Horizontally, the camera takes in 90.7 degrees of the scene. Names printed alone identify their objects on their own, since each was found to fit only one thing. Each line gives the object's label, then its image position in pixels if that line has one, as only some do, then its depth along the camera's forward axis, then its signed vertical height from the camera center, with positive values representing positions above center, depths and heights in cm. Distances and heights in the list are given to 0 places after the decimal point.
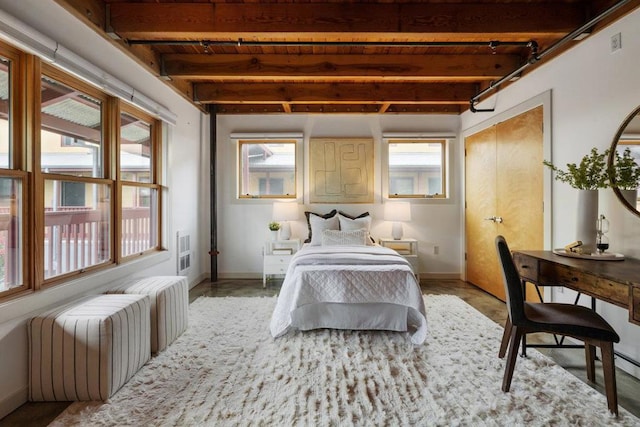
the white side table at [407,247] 439 -55
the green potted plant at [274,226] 470 -24
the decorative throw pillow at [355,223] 449 -19
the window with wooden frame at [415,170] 501 +63
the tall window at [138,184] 307 +27
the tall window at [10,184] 183 +15
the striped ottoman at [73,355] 181 -84
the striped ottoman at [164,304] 243 -77
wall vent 407 -56
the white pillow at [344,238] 410 -37
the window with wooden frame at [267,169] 502 +65
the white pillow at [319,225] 442 -22
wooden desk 162 -40
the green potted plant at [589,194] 228 +11
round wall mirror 219 +32
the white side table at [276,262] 444 -73
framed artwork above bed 492 +62
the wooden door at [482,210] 402 +0
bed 275 -78
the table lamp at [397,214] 455 -6
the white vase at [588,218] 228 -6
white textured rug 170 -111
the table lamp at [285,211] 457 -1
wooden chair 174 -67
